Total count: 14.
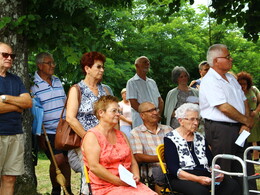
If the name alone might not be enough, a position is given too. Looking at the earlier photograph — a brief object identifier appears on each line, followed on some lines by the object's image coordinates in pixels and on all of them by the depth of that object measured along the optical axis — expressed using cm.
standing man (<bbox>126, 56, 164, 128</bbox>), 795
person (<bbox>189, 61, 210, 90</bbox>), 874
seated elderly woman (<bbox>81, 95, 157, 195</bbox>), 462
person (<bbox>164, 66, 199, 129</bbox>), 806
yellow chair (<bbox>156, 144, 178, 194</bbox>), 521
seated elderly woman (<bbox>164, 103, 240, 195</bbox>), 505
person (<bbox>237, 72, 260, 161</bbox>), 941
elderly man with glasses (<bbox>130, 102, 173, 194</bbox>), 582
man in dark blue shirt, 526
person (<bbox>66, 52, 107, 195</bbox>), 539
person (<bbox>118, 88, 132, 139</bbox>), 965
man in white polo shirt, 575
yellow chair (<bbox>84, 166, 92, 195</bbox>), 467
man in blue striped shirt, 646
